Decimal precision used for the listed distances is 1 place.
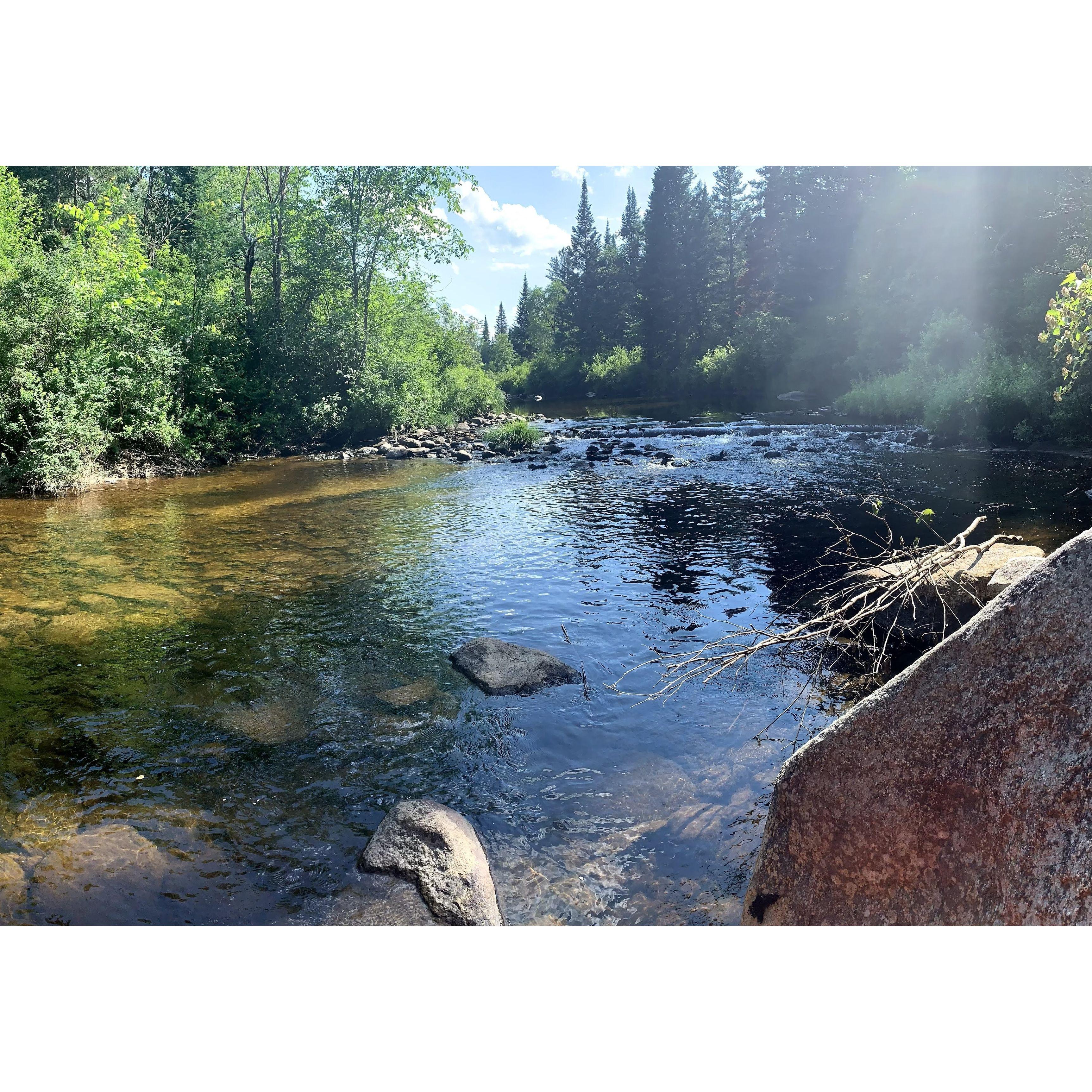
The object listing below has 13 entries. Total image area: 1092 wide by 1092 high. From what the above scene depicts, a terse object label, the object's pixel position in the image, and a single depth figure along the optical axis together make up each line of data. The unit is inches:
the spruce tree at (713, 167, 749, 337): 2053.4
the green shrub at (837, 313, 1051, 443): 733.3
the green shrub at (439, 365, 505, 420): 1289.4
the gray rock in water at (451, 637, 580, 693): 264.5
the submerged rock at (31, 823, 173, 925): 150.1
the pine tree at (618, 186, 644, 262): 2308.1
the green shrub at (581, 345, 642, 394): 2116.1
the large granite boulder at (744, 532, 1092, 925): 92.7
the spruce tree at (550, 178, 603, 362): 2420.0
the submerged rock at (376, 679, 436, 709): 254.1
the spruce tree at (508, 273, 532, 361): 3070.9
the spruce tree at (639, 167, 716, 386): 2010.3
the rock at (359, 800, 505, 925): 153.6
